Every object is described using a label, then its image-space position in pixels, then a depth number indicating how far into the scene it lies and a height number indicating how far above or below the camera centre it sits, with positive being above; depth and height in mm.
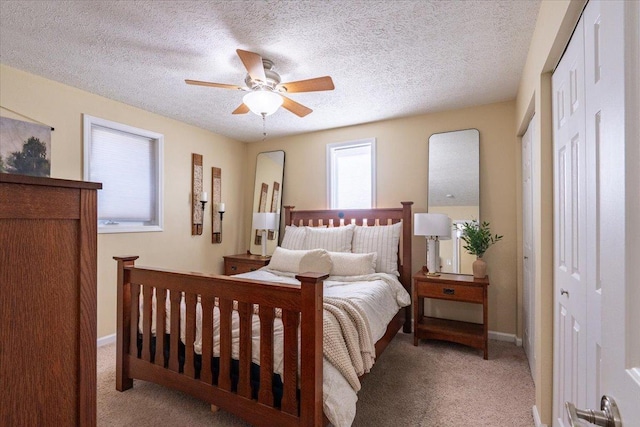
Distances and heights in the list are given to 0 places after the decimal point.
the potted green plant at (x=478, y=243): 2941 -271
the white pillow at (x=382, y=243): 3285 -315
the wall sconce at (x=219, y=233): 4219 -259
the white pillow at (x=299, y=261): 3016 -473
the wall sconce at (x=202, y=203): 4012 +156
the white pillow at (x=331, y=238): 3449 -273
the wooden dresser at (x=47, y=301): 722 -221
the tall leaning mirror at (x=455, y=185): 3254 +330
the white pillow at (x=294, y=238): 3683 -285
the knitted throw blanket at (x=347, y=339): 1676 -723
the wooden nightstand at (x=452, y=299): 2785 -791
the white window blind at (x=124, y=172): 3062 +452
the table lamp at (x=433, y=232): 2987 -163
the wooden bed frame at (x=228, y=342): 1541 -760
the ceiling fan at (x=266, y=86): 2084 +941
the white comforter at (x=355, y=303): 1569 -742
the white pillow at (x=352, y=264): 3064 -497
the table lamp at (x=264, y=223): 4113 -111
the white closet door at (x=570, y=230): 1211 -65
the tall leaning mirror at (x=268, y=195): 4453 +296
